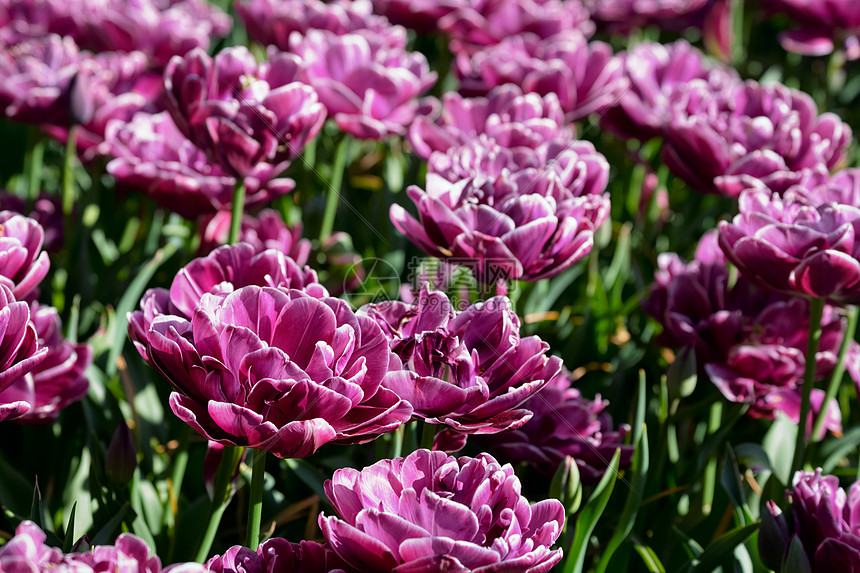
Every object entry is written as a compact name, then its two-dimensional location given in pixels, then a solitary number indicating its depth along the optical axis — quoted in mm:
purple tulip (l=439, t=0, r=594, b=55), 2234
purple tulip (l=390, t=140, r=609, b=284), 1477
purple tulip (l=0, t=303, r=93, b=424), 1454
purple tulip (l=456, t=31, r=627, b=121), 1833
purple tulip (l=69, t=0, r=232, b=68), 2056
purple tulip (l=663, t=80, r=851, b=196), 1663
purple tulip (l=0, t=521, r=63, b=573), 1238
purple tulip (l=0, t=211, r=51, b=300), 1399
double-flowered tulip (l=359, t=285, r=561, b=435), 1360
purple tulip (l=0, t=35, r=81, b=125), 1710
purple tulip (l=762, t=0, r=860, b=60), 2410
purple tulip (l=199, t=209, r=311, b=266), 1661
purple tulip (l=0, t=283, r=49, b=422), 1346
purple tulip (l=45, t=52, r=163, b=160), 1712
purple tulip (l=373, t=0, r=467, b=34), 2196
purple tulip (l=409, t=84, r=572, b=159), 1653
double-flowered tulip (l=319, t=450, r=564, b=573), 1289
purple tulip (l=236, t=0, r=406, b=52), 1979
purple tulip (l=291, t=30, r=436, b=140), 1706
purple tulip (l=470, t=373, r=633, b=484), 1482
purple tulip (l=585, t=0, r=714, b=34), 2775
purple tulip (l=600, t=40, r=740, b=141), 1798
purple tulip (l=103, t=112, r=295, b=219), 1634
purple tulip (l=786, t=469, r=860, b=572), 1397
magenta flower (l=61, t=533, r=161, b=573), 1258
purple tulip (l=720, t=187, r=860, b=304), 1480
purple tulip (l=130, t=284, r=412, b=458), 1330
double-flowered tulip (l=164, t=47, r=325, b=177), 1559
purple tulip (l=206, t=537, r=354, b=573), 1308
